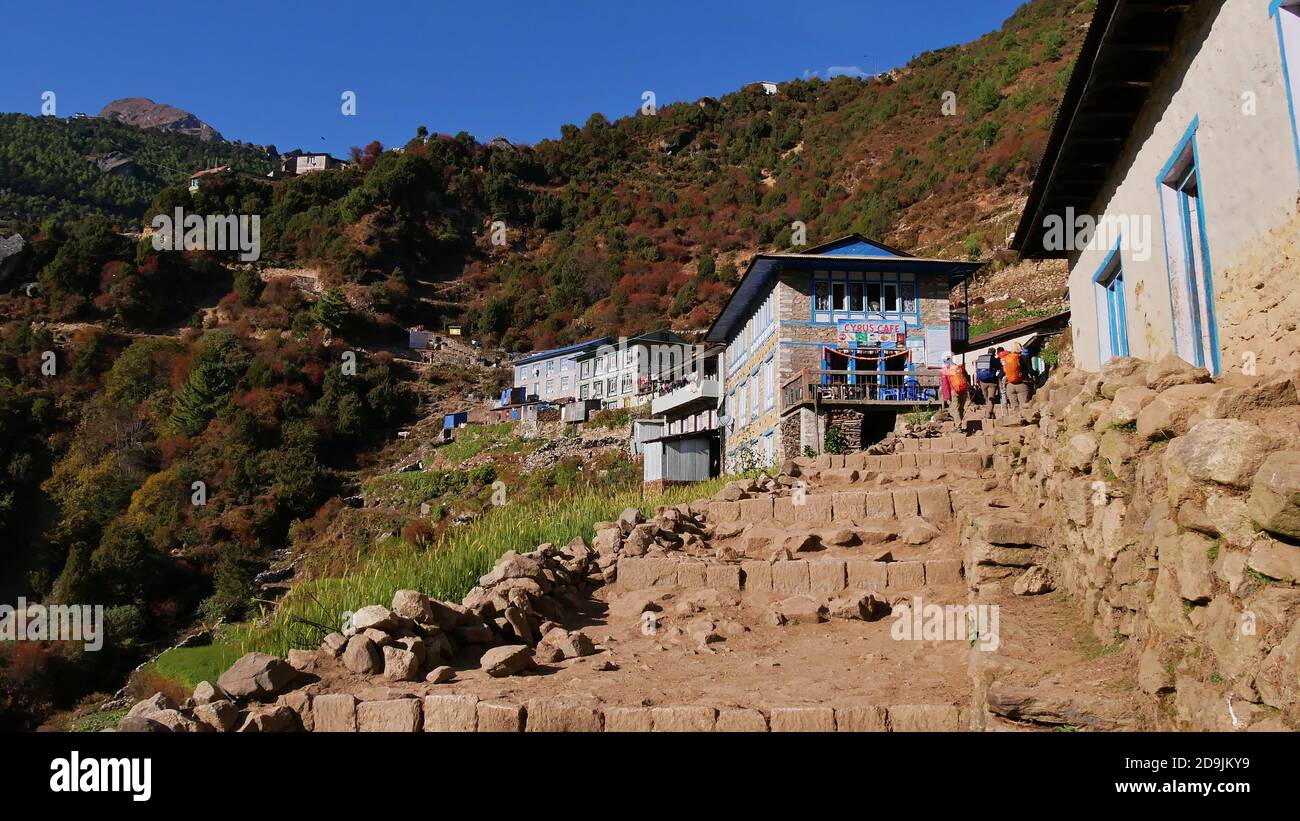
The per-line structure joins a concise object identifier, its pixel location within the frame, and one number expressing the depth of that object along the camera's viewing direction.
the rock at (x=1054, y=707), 4.84
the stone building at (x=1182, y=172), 5.91
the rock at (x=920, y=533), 11.02
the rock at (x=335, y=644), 7.46
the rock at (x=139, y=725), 5.38
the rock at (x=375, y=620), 7.49
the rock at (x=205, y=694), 6.21
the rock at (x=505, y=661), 7.48
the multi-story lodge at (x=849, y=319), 29.30
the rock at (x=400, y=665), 7.15
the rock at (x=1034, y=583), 7.79
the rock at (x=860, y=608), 9.15
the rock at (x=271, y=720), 6.09
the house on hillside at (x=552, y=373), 68.25
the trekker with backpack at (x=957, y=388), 19.66
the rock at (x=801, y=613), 9.23
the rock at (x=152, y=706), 5.86
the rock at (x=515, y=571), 9.64
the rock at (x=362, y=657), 7.25
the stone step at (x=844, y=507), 11.97
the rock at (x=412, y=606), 7.86
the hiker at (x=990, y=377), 20.83
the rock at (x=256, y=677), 6.55
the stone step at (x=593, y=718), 5.99
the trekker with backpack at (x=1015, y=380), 16.17
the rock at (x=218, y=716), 5.93
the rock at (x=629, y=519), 12.44
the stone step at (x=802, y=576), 9.95
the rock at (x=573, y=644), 8.21
